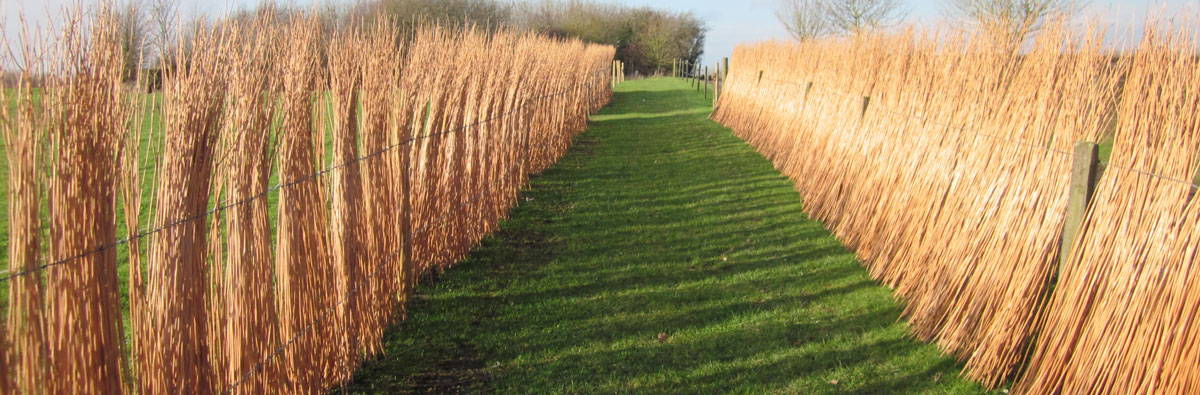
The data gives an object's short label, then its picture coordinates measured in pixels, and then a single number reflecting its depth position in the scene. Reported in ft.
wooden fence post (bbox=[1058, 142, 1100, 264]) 10.19
